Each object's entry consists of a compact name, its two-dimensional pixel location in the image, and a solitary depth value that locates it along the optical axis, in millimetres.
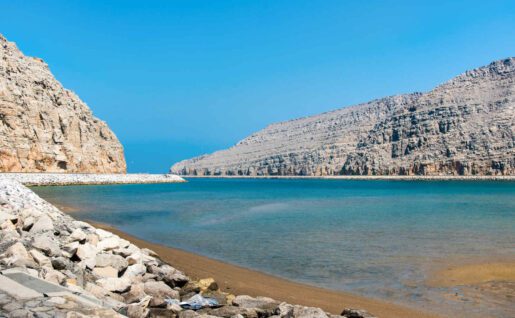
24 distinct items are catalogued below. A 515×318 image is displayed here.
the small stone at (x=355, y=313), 8094
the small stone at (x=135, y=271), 9520
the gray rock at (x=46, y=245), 8854
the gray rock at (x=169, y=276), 10055
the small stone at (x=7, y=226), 9977
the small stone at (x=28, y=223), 10914
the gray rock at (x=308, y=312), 7482
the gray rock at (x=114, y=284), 8352
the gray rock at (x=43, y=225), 10586
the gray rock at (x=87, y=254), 9297
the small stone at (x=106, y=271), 9094
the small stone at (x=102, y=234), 11577
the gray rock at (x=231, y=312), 7883
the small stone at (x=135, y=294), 8125
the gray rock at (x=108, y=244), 10742
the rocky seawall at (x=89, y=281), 5910
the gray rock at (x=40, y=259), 7988
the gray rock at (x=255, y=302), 8547
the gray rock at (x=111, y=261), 9508
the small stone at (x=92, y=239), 10984
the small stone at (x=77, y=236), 10633
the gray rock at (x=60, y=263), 8219
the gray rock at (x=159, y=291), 8766
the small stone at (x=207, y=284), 10094
